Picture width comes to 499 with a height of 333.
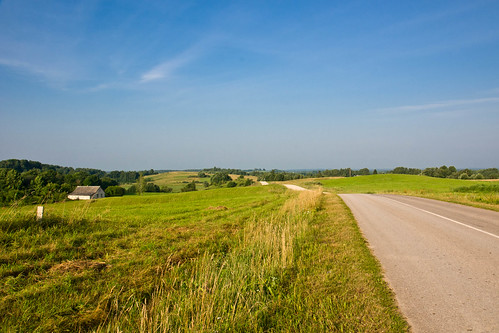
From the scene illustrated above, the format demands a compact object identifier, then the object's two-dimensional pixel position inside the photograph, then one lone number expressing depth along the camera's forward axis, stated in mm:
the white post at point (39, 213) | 9414
